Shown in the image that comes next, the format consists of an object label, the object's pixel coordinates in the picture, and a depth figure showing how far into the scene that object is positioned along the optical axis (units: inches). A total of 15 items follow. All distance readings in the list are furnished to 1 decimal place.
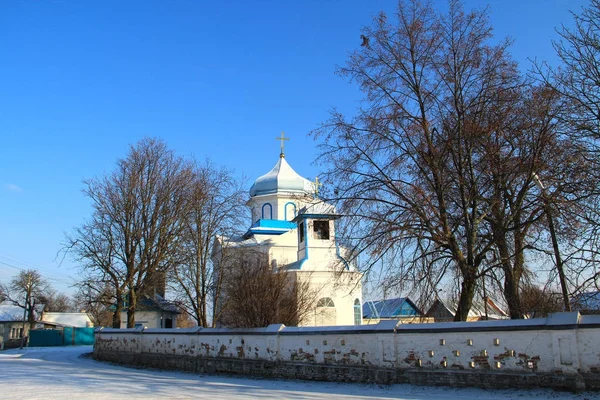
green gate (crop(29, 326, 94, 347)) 1776.6
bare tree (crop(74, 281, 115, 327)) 1108.5
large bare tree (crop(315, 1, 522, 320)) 546.3
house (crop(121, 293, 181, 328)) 1647.9
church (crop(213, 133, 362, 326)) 1083.5
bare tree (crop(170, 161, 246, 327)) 967.0
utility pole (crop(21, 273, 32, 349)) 1869.0
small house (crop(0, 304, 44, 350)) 1798.7
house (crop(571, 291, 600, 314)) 462.3
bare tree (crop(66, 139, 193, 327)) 1079.0
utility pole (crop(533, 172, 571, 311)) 456.1
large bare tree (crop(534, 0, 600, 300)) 453.1
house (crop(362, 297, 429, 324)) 1859.0
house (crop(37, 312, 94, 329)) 2134.6
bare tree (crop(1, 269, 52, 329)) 2272.6
